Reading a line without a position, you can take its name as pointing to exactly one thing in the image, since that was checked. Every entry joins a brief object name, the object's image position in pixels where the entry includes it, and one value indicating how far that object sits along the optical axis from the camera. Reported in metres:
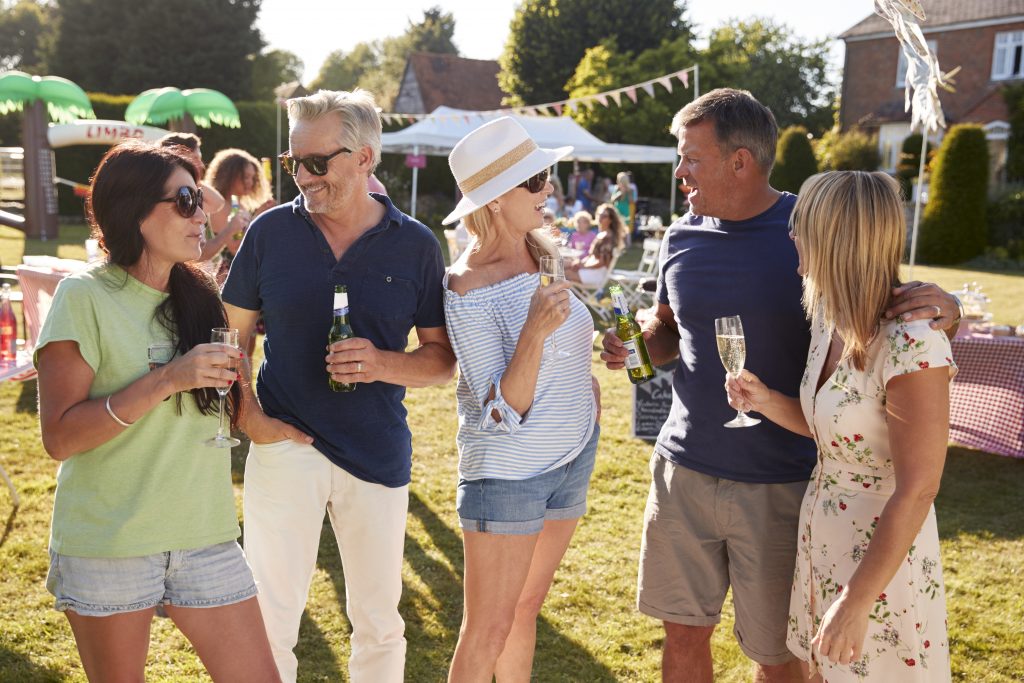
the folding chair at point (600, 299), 11.90
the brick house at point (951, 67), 31.27
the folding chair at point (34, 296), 6.00
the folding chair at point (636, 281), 12.84
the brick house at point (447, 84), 42.34
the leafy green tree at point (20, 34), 57.53
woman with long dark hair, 2.10
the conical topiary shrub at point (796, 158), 24.92
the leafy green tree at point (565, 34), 36.41
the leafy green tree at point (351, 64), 76.99
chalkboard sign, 7.01
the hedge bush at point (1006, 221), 22.44
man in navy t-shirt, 2.79
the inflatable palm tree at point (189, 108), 18.17
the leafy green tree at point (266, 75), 39.75
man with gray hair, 2.74
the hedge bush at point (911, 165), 25.69
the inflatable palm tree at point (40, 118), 18.52
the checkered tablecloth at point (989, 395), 6.68
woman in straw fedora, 2.50
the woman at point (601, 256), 11.95
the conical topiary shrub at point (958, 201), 21.52
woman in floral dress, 2.14
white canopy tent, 19.20
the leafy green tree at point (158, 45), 35.94
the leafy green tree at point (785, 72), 46.28
